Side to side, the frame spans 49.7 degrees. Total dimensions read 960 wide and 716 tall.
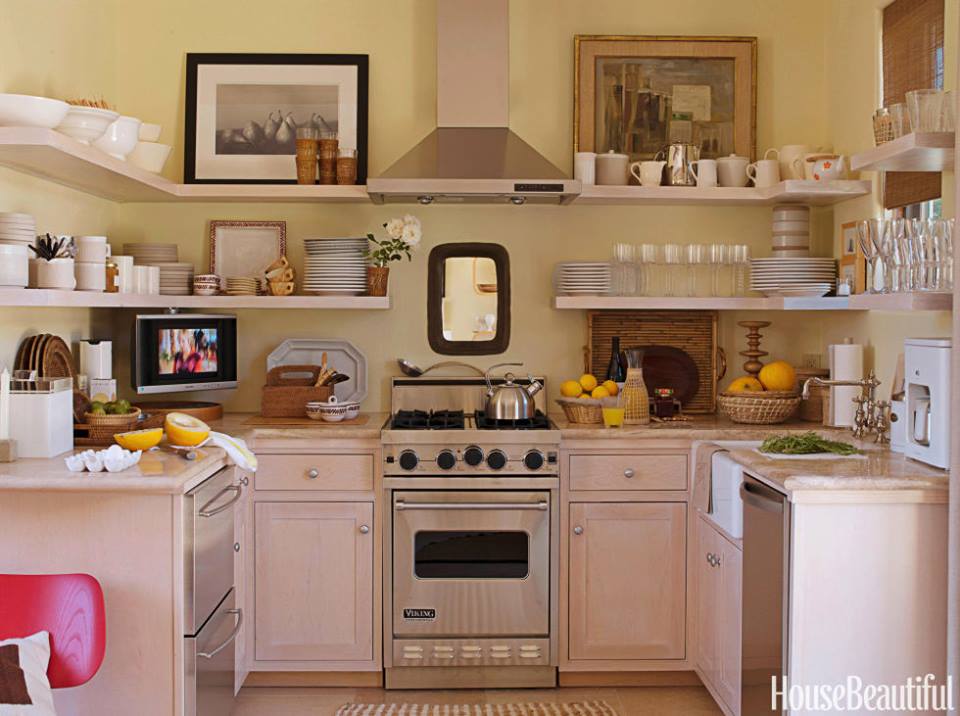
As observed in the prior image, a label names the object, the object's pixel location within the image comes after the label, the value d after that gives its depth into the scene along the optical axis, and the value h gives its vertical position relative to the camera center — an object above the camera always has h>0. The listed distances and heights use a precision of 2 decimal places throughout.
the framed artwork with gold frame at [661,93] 4.43 +1.09
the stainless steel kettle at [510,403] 3.99 -0.22
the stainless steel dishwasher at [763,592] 2.93 -0.72
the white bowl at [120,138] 3.41 +0.69
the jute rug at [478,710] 3.71 -1.32
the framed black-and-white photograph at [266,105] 4.41 +1.02
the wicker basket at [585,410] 4.14 -0.26
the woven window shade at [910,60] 3.52 +1.02
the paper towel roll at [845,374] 3.95 -0.10
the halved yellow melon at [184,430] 3.22 -0.27
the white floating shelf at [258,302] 3.91 +0.17
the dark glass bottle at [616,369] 4.37 -0.10
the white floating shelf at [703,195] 4.19 +0.62
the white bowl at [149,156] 3.89 +0.71
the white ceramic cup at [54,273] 3.17 +0.22
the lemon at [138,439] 3.15 -0.29
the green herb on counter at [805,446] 3.28 -0.32
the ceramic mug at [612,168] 4.30 +0.74
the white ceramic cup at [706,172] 4.30 +0.72
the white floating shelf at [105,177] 2.95 +0.59
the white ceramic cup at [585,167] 4.27 +0.74
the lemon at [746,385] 4.16 -0.15
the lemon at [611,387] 4.17 -0.16
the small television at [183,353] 4.02 -0.04
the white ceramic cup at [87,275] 3.41 +0.22
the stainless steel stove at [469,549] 3.85 -0.76
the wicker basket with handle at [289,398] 4.23 -0.22
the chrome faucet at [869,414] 3.58 -0.23
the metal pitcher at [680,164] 4.30 +0.76
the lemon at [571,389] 4.24 -0.18
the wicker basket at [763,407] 4.07 -0.24
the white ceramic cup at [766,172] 4.29 +0.73
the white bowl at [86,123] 3.17 +0.68
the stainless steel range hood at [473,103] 4.10 +1.00
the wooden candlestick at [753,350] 4.38 -0.01
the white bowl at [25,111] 2.93 +0.66
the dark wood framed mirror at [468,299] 4.50 +0.20
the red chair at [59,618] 2.41 -0.65
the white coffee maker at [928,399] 2.92 -0.15
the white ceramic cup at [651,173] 4.28 +0.72
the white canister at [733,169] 4.32 +0.74
